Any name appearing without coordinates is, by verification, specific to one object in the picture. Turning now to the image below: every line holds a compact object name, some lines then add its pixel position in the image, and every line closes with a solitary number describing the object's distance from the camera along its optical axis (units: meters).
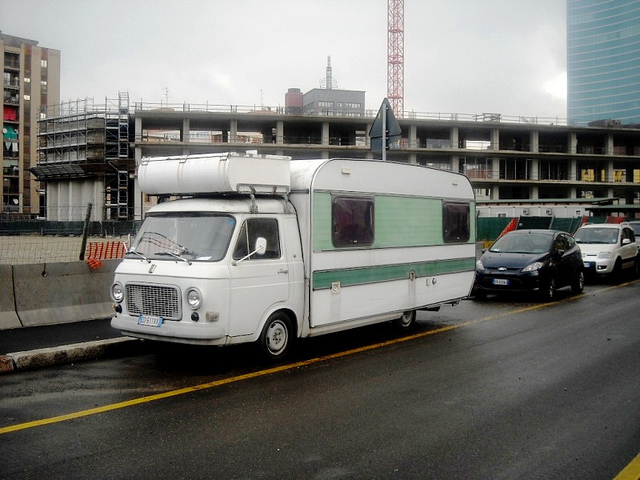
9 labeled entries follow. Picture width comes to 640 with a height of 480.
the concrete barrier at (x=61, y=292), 10.30
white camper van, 7.84
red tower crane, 108.62
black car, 15.41
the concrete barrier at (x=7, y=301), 9.99
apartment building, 105.12
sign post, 14.74
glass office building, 179.88
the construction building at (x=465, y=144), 68.50
